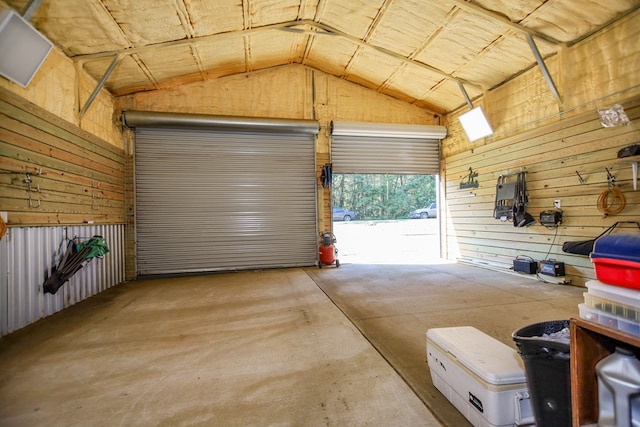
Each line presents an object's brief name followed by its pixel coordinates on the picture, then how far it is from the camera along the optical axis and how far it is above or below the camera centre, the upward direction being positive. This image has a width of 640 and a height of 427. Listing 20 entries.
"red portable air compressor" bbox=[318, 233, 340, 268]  6.58 -0.84
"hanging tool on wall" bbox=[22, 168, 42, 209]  3.36 +0.39
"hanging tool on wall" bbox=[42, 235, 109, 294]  3.57 -0.54
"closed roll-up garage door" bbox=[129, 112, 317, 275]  6.07 +0.37
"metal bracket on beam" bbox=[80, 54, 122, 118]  4.52 +2.20
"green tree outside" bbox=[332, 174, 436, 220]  21.14 +1.38
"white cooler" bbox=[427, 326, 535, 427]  1.43 -0.90
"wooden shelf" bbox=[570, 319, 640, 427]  1.14 -0.65
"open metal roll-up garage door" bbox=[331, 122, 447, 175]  6.86 +1.66
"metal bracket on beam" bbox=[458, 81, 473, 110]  6.01 +2.49
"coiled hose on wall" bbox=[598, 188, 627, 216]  3.89 +0.10
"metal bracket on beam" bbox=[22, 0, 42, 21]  3.04 +2.25
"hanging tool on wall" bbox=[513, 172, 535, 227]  5.21 +0.09
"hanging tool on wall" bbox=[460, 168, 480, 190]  6.50 +0.71
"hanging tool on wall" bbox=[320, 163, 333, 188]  6.75 +0.91
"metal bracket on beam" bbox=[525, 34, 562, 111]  4.40 +2.23
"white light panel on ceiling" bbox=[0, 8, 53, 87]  2.93 +1.89
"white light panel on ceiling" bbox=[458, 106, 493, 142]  5.97 +1.88
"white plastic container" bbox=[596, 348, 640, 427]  1.00 -0.64
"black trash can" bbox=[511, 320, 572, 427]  1.23 -0.73
